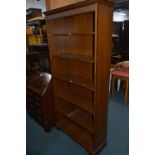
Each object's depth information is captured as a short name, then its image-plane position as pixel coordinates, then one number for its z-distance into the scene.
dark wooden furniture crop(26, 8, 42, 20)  4.21
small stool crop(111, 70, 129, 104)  2.98
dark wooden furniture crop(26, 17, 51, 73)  3.02
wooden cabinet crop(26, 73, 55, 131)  2.18
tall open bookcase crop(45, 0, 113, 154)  1.47
